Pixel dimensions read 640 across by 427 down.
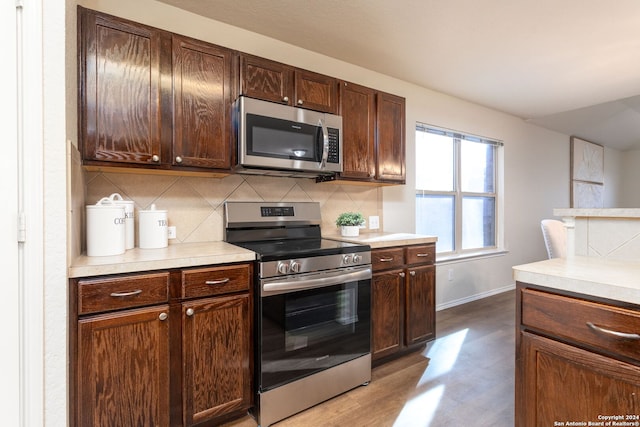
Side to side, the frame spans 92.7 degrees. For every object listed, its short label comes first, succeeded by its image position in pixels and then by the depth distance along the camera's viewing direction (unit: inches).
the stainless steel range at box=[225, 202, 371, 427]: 66.9
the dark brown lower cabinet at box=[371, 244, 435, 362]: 89.0
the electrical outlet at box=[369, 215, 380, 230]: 119.6
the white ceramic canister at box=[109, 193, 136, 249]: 67.7
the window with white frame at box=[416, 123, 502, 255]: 141.3
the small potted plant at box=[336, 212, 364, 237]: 100.3
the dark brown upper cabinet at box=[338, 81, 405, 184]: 97.2
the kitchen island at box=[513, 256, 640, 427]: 37.2
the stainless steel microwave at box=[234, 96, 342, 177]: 75.0
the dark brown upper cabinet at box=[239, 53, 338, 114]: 78.8
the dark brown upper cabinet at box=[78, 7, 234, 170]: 61.6
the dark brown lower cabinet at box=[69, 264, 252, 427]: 52.0
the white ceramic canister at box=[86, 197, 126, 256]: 59.7
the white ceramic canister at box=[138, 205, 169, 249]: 70.8
